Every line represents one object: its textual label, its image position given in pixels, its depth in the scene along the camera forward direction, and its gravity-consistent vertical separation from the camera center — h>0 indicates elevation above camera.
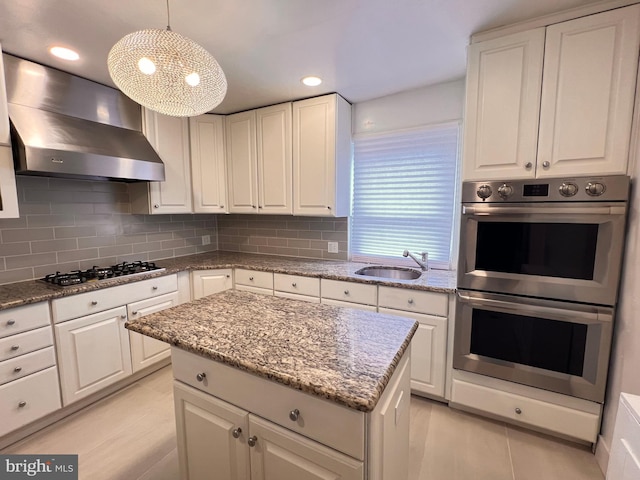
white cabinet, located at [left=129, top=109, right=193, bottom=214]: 2.56 +0.40
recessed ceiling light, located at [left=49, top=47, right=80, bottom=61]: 1.77 +0.99
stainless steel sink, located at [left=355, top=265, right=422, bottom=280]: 2.58 -0.51
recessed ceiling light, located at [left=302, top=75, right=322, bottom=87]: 2.23 +1.04
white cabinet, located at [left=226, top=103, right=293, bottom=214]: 2.75 +0.53
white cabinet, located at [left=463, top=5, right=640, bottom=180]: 1.42 +0.61
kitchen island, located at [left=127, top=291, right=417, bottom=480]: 0.86 -0.59
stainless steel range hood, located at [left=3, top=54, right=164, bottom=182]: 1.77 +0.59
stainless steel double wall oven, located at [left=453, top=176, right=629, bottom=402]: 1.48 -0.35
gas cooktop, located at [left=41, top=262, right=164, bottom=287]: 2.04 -0.45
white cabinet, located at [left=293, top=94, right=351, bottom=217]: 2.54 +0.53
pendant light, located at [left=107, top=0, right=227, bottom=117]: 1.01 +0.53
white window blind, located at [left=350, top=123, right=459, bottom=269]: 2.46 +0.19
